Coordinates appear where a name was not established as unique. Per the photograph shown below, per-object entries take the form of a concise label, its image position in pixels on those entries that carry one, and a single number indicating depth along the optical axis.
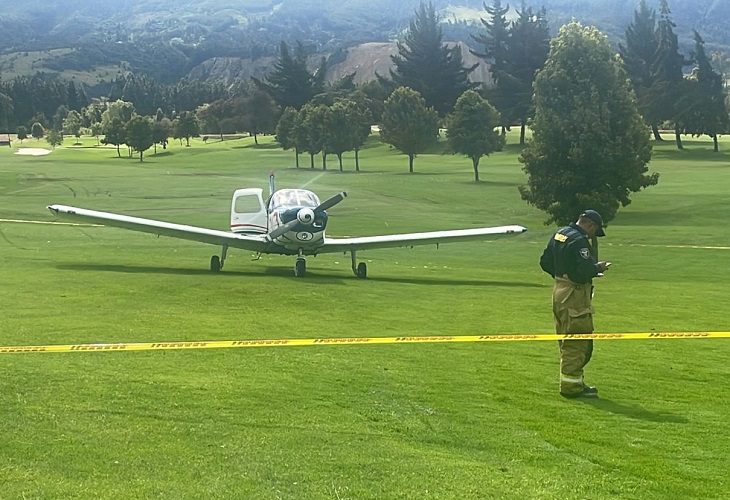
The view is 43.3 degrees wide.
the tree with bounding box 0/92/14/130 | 184.12
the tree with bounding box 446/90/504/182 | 73.31
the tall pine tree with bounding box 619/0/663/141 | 110.61
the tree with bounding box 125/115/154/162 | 100.75
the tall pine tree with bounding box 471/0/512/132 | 116.50
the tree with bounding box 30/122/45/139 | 163.25
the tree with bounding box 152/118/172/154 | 118.69
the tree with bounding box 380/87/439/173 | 85.88
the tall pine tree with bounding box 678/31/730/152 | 97.25
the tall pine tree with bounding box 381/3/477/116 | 128.25
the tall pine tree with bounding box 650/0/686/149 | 101.06
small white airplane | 24.42
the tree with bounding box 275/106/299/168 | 94.64
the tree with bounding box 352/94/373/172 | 86.75
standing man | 10.75
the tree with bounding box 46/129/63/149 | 134.38
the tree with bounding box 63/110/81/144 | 167.00
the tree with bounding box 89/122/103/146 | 153.88
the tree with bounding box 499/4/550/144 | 114.58
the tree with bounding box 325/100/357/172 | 85.58
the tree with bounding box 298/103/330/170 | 86.50
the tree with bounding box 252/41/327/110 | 137.75
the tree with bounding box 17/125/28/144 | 154.75
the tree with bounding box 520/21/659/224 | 37.12
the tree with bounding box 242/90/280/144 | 139.88
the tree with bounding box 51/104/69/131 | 173.27
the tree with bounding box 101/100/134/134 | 138.95
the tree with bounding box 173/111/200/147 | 134.38
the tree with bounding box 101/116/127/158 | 106.75
